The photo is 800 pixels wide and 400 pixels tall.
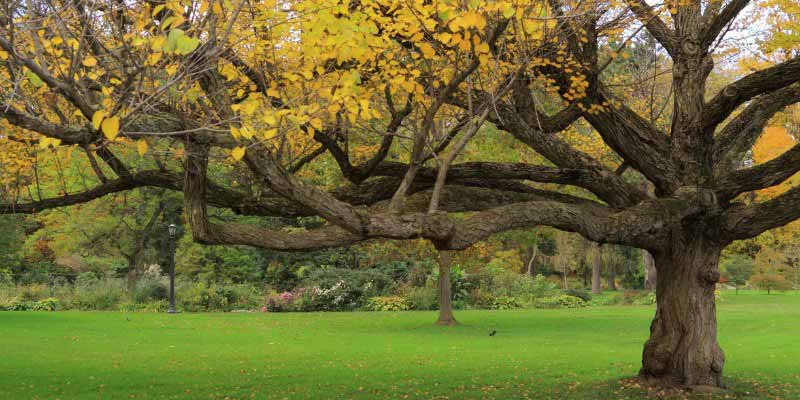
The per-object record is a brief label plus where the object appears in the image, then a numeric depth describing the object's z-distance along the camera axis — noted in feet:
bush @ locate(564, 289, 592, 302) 113.80
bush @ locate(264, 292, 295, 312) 98.68
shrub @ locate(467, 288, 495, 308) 100.48
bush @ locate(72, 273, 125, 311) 102.12
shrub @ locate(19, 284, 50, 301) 105.81
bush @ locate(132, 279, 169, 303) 103.40
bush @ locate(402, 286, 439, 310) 96.53
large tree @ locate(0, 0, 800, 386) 24.58
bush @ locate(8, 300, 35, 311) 97.71
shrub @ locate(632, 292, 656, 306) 109.40
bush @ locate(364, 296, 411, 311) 95.96
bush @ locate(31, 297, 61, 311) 99.09
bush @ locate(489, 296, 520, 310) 100.94
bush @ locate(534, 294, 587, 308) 105.29
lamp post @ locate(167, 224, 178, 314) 90.94
